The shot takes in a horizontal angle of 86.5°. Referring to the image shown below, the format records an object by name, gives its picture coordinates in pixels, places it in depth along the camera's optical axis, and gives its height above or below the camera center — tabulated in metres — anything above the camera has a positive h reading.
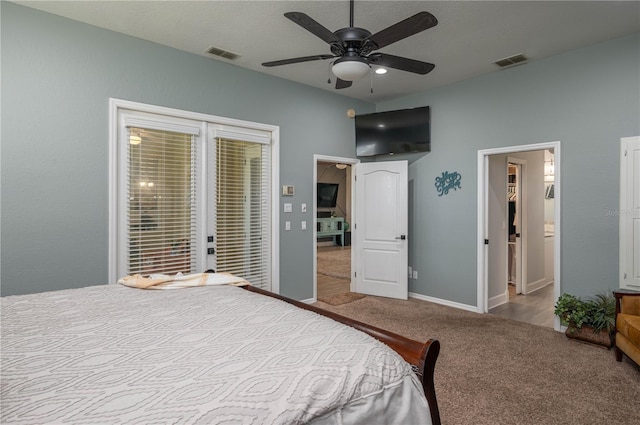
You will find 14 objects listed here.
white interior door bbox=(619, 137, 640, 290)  3.21 -0.01
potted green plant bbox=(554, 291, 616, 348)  3.19 -1.02
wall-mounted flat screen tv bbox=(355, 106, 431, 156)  4.90 +1.19
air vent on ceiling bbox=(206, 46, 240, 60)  3.58 +1.71
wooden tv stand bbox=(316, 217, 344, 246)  10.49 -0.50
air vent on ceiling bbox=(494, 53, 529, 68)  3.77 +1.73
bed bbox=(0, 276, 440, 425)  0.87 -0.49
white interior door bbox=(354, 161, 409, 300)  4.96 -0.25
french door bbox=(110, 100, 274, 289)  3.32 +0.15
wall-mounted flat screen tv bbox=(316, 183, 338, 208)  11.05 +0.57
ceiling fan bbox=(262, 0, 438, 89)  2.13 +1.17
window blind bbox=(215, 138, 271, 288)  3.96 +0.02
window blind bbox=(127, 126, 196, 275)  3.37 +0.11
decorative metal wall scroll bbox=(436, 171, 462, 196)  4.61 +0.42
